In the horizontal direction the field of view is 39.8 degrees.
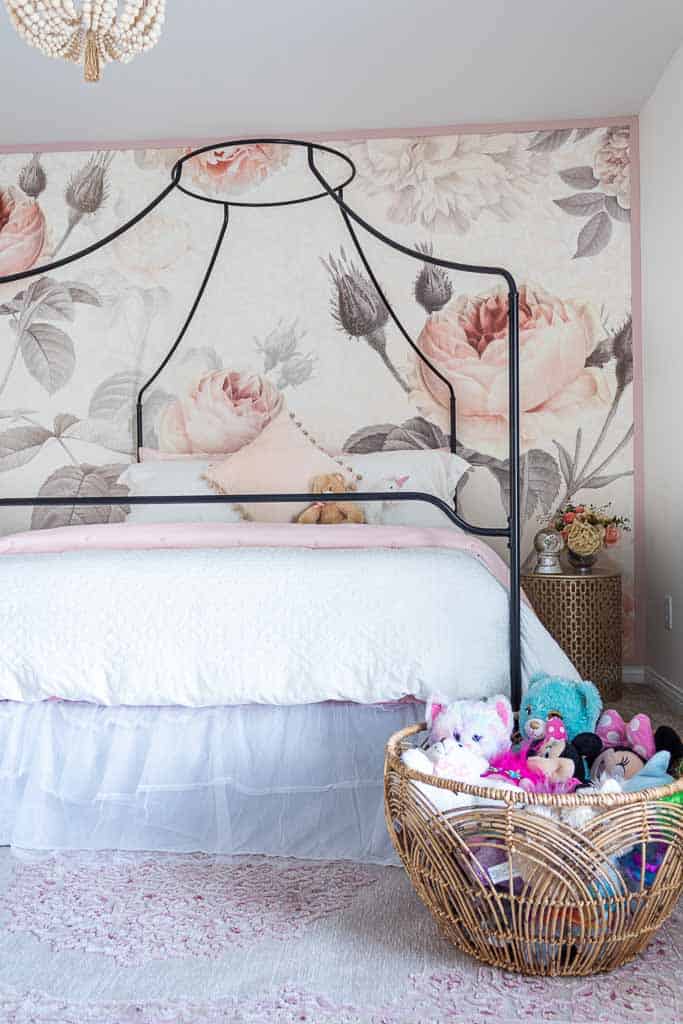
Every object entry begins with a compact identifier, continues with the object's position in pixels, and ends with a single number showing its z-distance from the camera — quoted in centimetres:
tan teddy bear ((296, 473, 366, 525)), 327
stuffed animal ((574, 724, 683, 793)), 173
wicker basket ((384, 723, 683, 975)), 147
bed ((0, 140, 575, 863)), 202
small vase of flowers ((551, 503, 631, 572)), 352
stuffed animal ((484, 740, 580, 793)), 167
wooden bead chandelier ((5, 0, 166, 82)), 191
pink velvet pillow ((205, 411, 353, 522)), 337
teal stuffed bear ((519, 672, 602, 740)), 188
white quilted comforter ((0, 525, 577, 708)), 201
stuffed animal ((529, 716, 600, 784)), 174
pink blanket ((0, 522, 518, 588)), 253
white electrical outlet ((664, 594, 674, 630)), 352
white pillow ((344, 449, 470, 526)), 333
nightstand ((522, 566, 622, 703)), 343
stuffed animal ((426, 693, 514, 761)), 179
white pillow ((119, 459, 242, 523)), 341
